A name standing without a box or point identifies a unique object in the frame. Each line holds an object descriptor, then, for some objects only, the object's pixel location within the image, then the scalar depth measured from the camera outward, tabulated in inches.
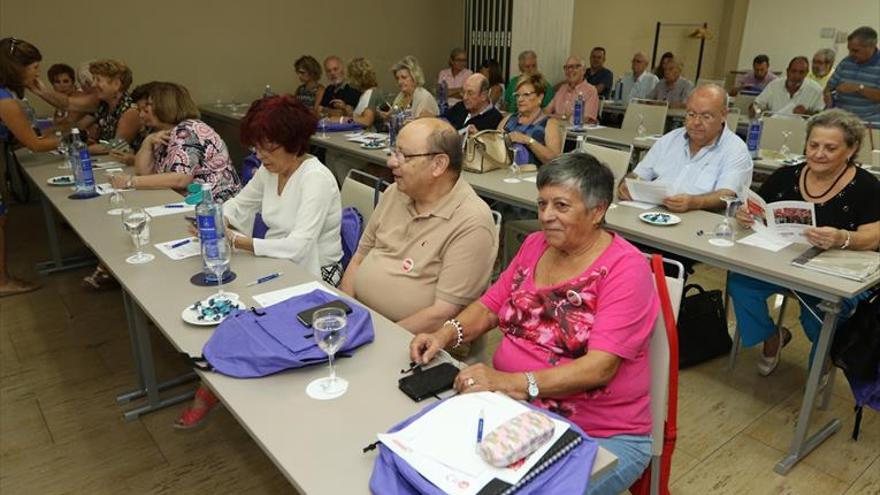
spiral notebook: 42.4
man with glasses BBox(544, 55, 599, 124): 240.4
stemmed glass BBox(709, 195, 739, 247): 101.5
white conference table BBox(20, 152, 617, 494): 48.5
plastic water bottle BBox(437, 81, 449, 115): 263.5
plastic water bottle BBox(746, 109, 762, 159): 180.7
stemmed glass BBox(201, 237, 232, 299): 80.7
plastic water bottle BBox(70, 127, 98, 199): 127.0
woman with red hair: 95.2
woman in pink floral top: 60.1
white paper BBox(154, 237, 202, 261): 93.4
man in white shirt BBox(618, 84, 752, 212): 121.0
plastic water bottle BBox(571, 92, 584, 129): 216.2
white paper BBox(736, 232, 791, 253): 99.6
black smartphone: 65.1
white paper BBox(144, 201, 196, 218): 115.8
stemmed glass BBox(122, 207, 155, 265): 92.0
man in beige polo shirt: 80.2
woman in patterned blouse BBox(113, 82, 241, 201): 130.5
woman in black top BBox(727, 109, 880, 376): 95.7
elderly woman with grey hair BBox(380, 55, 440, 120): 220.5
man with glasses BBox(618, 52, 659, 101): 323.6
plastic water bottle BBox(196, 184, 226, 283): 82.1
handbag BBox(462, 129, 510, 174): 150.9
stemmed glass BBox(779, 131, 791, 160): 181.5
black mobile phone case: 57.1
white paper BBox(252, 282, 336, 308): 77.5
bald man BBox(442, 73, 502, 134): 174.4
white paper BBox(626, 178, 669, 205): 121.8
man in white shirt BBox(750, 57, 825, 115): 241.9
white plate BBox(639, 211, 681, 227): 112.0
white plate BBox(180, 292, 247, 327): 70.8
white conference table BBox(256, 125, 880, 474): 84.8
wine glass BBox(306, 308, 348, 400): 57.5
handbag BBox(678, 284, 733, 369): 119.8
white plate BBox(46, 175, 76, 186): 139.3
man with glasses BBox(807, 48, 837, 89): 256.7
